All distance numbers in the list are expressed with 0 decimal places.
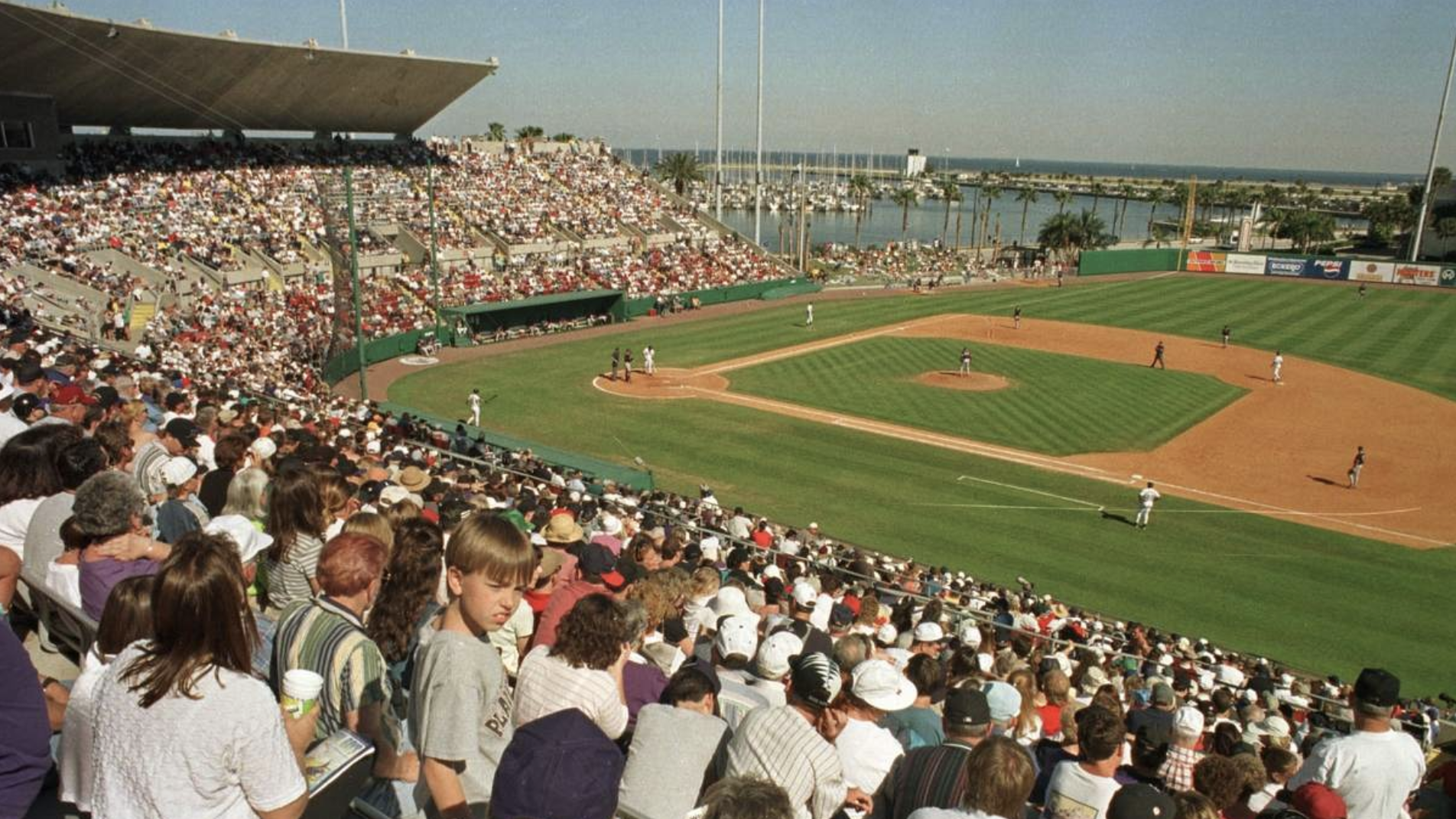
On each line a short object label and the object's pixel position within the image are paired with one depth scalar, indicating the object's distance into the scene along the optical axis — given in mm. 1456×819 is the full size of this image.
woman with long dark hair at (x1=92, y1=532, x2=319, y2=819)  2936
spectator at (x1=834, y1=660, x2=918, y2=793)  4844
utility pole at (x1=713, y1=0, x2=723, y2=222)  58969
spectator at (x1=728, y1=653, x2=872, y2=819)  4105
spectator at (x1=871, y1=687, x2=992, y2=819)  4207
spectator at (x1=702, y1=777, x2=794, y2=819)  2836
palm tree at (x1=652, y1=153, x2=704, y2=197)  95000
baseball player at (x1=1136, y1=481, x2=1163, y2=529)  21250
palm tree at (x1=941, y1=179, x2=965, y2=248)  95806
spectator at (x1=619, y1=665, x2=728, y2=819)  4031
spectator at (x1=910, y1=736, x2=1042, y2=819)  3799
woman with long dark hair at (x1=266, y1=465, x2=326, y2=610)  5488
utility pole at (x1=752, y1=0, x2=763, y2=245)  57247
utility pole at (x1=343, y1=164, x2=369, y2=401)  27781
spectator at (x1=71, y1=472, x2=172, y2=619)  4461
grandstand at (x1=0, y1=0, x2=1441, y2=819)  3447
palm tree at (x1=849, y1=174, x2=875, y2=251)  101362
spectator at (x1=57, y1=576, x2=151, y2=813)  3133
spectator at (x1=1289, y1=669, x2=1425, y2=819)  5293
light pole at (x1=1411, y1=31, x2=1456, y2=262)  65375
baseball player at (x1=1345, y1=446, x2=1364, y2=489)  24234
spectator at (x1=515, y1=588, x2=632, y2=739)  4188
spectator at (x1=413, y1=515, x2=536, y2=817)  3625
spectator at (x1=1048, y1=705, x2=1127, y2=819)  4953
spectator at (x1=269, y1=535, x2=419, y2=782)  4023
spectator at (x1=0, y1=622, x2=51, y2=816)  3084
